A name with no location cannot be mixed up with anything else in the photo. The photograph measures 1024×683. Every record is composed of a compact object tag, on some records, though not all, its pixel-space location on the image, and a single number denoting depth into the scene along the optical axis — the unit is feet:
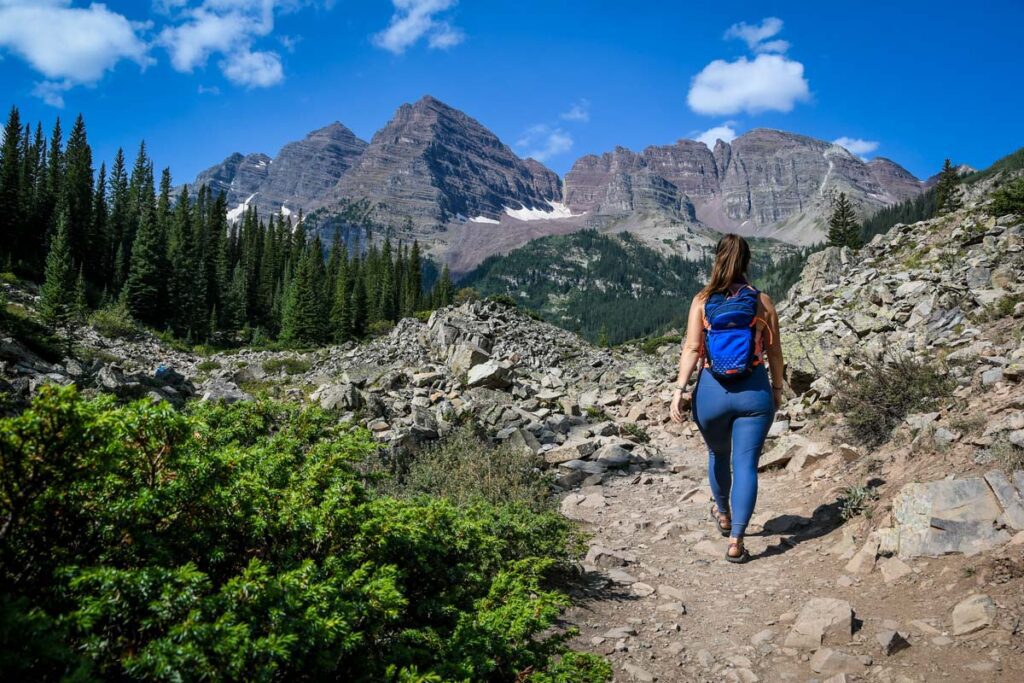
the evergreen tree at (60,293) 90.68
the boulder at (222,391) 42.27
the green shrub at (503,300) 96.36
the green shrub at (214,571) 6.36
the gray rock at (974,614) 11.51
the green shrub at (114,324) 111.86
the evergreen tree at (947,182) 224.39
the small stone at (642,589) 16.44
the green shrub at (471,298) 95.65
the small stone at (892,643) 11.56
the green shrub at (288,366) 85.60
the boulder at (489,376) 52.49
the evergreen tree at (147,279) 157.48
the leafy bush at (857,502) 17.84
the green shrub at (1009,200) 54.90
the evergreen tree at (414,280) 274.57
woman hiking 16.43
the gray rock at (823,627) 12.28
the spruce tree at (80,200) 183.07
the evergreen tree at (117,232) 183.01
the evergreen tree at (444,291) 267.57
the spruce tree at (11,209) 168.04
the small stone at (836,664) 11.23
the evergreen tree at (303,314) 182.80
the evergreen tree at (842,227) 186.01
